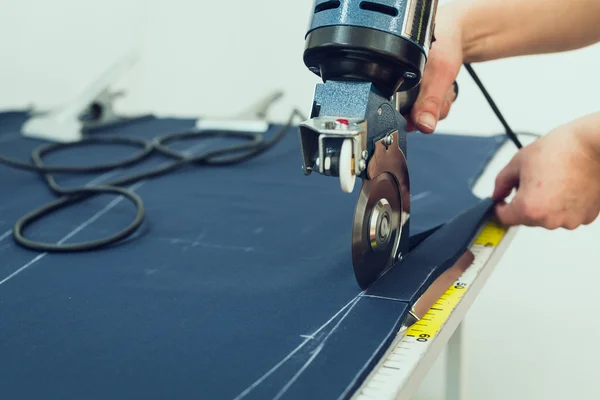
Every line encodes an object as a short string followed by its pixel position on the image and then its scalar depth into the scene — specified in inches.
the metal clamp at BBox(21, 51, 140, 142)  48.3
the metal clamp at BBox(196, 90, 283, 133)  48.9
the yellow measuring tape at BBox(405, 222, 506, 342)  20.1
